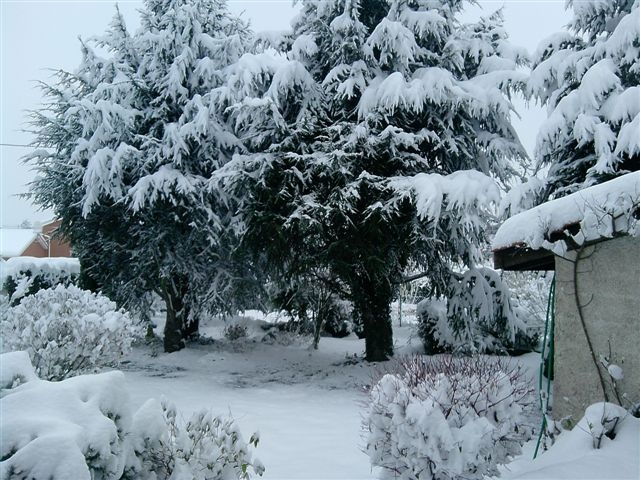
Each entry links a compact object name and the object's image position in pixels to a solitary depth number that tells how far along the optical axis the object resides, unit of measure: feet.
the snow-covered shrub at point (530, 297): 40.22
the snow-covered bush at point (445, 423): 11.88
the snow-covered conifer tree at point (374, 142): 31.89
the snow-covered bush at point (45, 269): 57.46
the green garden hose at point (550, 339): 16.53
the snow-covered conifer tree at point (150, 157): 38.14
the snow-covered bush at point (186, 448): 9.45
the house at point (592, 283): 13.96
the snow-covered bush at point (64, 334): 20.31
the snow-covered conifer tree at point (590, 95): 28.66
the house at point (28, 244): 88.17
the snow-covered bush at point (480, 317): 35.22
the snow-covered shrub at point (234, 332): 50.55
